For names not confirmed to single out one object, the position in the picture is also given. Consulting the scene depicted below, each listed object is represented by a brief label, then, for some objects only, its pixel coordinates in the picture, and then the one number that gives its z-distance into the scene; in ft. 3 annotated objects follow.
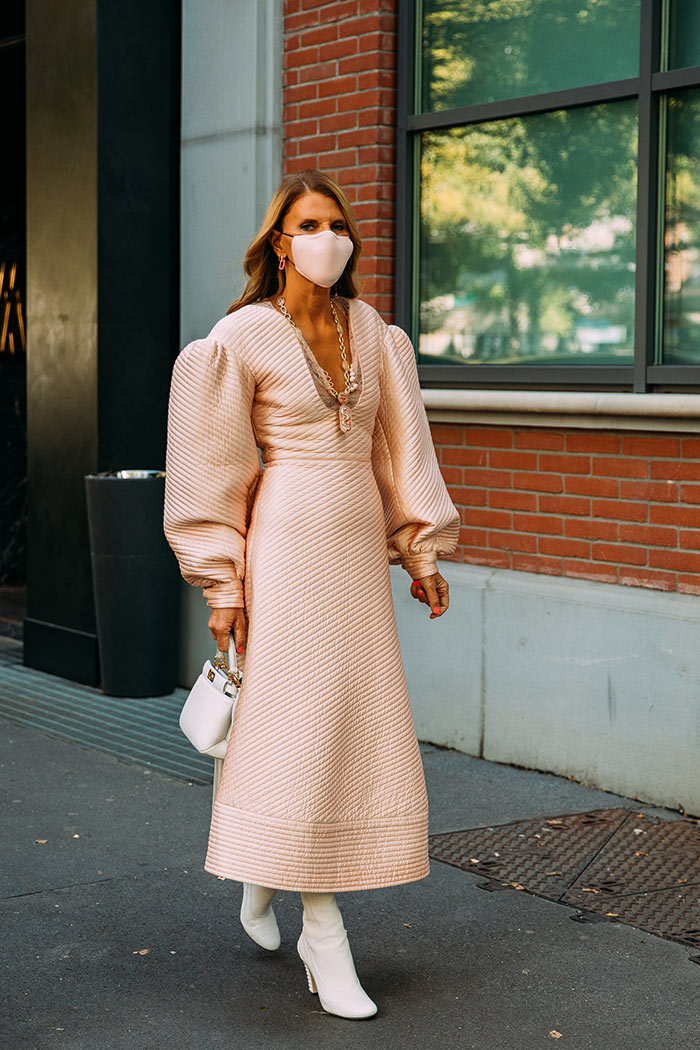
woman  12.84
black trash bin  25.45
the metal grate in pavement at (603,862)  15.64
